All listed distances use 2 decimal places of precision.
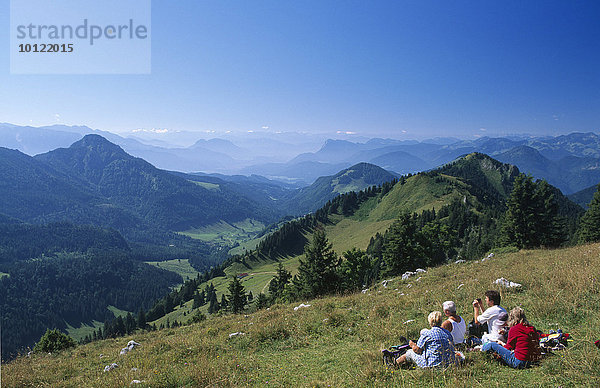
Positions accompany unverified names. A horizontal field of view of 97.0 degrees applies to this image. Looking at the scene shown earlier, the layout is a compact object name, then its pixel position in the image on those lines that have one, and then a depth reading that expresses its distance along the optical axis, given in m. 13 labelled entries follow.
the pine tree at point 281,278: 62.72
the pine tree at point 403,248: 38.22
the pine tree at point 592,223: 42.91
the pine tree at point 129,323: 104.06
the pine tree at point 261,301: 50.33
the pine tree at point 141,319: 107.89
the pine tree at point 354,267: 40.16
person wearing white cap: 8.15
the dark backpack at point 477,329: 8.67
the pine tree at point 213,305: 83.44
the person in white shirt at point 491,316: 8.04
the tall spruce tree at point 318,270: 35.25
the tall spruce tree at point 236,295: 50.38
